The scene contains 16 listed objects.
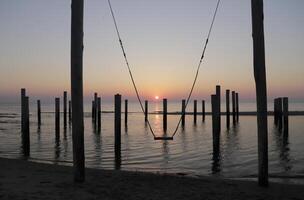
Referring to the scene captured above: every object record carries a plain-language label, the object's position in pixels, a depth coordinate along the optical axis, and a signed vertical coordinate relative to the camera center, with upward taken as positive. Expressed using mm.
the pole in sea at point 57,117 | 26397 -730
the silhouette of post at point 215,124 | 16712 -760
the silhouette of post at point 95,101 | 36062 +439
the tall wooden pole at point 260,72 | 8039 +654
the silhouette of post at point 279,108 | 31544 -207
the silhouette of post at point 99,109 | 31959 -215
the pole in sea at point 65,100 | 35281 +590
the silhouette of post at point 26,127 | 17406 -926
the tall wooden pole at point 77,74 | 7641 +610
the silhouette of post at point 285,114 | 25109 -549
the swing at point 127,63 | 10172 +1302
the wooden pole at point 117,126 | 16438 -849
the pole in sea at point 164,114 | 33919 -717
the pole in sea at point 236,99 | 41219 +668
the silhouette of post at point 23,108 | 19219 -53
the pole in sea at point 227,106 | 34506 -29
